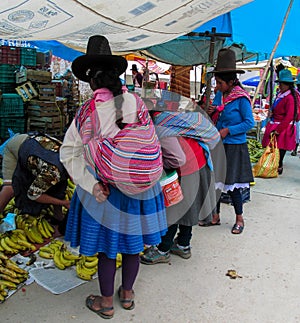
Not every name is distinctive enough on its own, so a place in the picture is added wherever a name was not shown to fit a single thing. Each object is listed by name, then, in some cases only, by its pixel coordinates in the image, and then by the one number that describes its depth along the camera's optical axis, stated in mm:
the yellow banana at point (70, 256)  3228
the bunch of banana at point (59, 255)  3162
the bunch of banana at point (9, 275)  2755
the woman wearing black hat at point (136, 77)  11915
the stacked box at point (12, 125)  6922
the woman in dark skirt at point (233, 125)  3670
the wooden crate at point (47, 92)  7548
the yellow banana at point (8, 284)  2771
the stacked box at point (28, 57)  7422
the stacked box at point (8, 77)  7081
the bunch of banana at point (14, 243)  3305
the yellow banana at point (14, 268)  2914
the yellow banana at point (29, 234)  3596
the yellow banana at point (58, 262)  3131
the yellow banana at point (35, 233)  3595
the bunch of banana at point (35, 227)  3617
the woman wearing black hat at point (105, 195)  2150
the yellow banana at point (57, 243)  3497
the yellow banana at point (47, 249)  3376
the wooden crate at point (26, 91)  7215
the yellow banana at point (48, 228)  3764
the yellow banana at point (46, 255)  3295
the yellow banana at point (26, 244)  3395
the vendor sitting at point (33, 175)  3291
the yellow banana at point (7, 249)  3292
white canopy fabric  2367
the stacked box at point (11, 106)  6856
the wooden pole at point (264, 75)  4688
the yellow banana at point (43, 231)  3709
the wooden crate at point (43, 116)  7414
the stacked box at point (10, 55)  7066
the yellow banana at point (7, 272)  2829
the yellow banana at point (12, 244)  3361
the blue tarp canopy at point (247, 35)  5547
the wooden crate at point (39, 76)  7246
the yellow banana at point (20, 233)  3523
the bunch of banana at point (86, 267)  3002
